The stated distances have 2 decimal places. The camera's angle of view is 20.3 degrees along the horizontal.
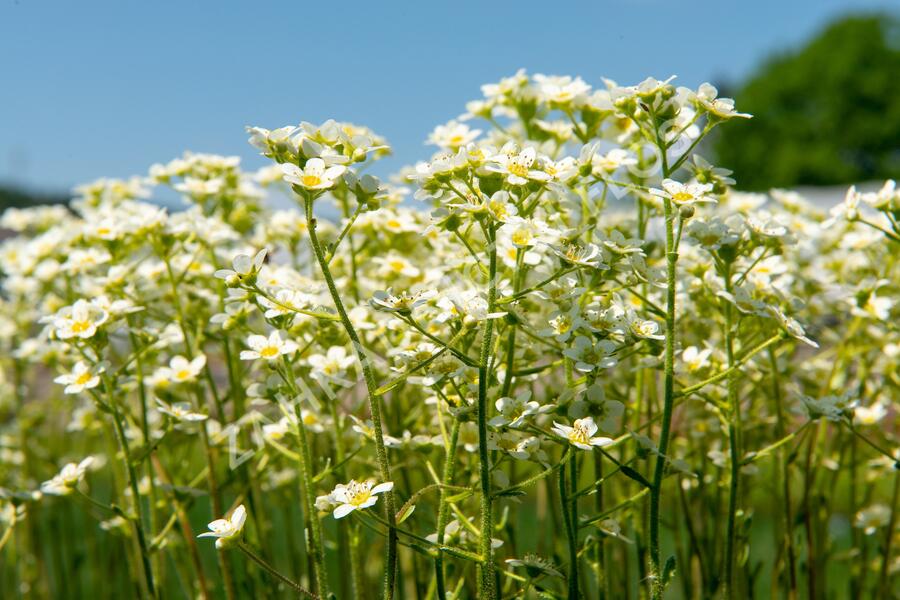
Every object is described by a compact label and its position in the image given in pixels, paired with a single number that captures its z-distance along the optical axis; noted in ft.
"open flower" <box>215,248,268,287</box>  1.62
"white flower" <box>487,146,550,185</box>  1.60
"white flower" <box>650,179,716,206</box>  1.64
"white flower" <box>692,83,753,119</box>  1.67
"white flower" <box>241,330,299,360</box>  1.69
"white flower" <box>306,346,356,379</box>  1.77
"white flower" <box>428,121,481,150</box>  1.91
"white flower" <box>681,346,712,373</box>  1.79
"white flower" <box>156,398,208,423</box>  1.73
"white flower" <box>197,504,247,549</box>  1.60
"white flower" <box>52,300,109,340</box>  1.75
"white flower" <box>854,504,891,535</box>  2.00
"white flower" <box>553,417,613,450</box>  1.59
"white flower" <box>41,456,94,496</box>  1.76
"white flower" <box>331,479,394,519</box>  1.57
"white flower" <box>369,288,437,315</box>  1.58
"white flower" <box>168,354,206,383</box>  1.86
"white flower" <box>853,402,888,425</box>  1.96
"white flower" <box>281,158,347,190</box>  1.58
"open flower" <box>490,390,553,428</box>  1.61
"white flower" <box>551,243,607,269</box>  1.60
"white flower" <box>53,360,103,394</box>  1.76
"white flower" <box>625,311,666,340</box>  1.64
